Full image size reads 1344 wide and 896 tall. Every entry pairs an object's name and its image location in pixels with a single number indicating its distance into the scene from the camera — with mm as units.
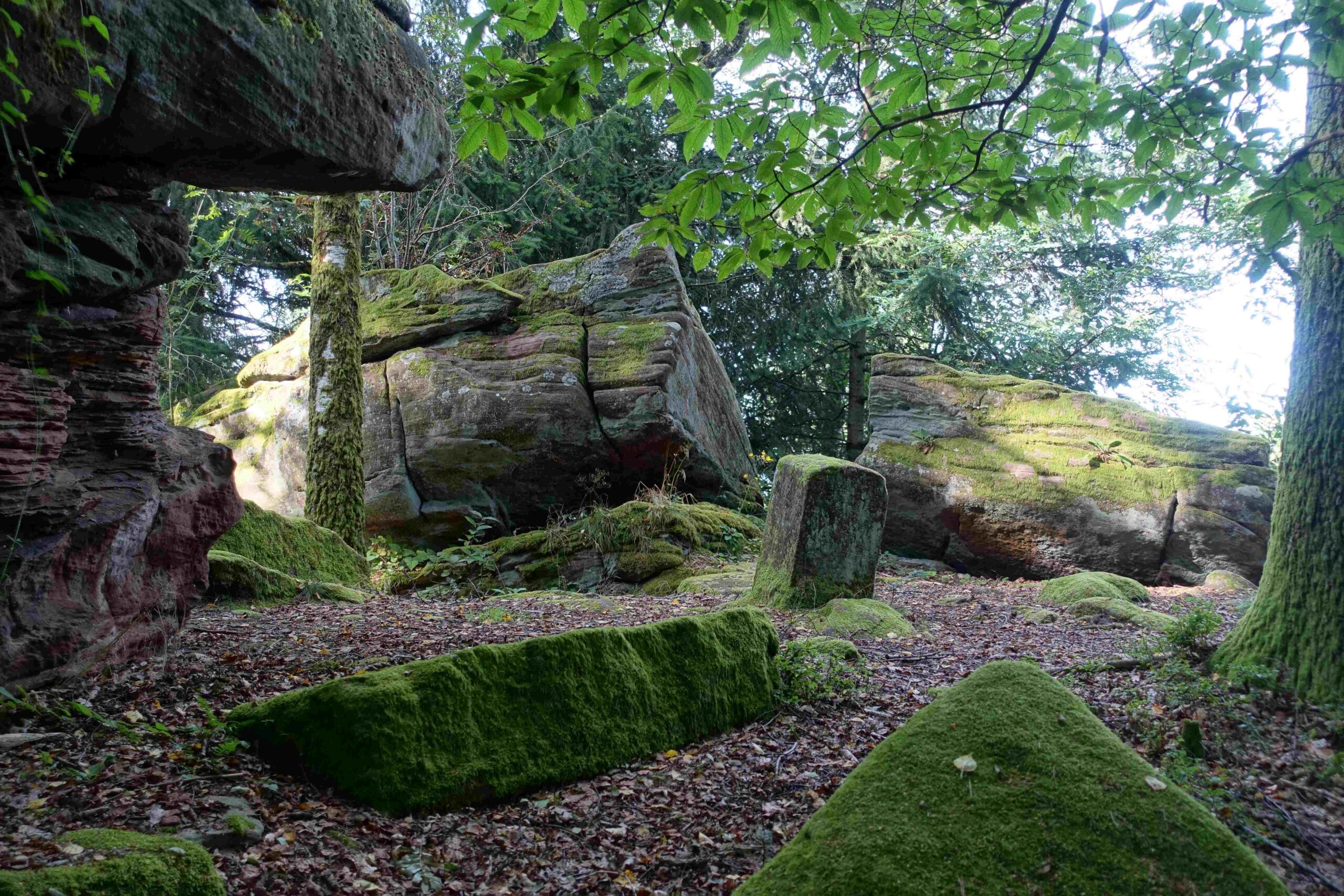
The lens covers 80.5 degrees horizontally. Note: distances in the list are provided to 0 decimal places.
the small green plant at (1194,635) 4621
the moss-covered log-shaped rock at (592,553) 9344
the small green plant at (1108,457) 11469
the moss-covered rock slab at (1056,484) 10875
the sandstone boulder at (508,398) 10859
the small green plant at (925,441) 11992
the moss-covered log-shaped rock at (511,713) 3061
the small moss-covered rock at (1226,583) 9906
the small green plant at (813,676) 4504
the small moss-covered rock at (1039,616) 7086
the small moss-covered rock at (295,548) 6867
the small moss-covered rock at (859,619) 6023
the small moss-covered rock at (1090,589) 7973
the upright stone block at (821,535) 6910
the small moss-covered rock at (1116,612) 6651
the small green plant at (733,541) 10188
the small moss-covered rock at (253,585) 6008
